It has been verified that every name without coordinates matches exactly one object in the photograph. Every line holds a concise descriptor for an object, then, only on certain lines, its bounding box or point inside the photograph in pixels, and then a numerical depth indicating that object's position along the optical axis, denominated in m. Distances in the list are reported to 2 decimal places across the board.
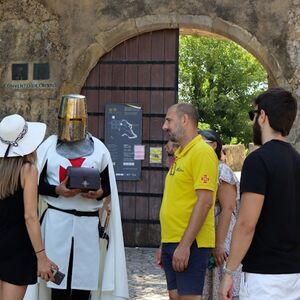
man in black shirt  3.07
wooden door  9.06
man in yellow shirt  4.03
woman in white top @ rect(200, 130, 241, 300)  4.52
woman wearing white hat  3.77
